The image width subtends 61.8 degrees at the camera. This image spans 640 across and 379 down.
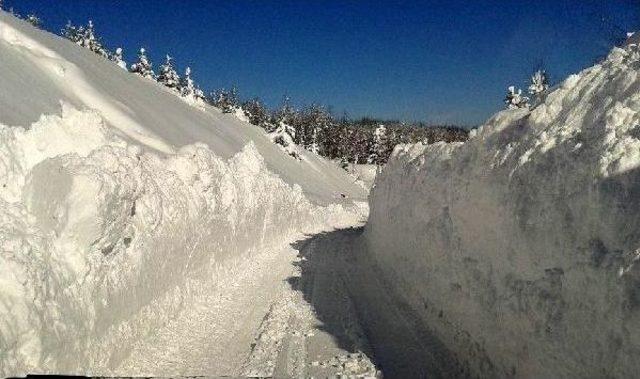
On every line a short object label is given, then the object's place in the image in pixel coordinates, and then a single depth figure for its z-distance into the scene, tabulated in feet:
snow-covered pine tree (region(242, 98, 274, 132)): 292.20
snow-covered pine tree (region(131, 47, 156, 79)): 227.20
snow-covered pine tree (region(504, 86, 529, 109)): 182.40
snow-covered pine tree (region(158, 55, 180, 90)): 235.40
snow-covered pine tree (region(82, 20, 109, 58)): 240.94
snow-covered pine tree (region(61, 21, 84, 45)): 246.45
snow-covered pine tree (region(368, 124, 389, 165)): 291.48
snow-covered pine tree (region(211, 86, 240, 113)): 320.09
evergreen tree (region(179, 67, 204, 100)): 254.04
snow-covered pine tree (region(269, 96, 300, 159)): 173.27
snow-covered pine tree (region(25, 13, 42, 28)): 229.06
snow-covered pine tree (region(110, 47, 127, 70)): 220.80
